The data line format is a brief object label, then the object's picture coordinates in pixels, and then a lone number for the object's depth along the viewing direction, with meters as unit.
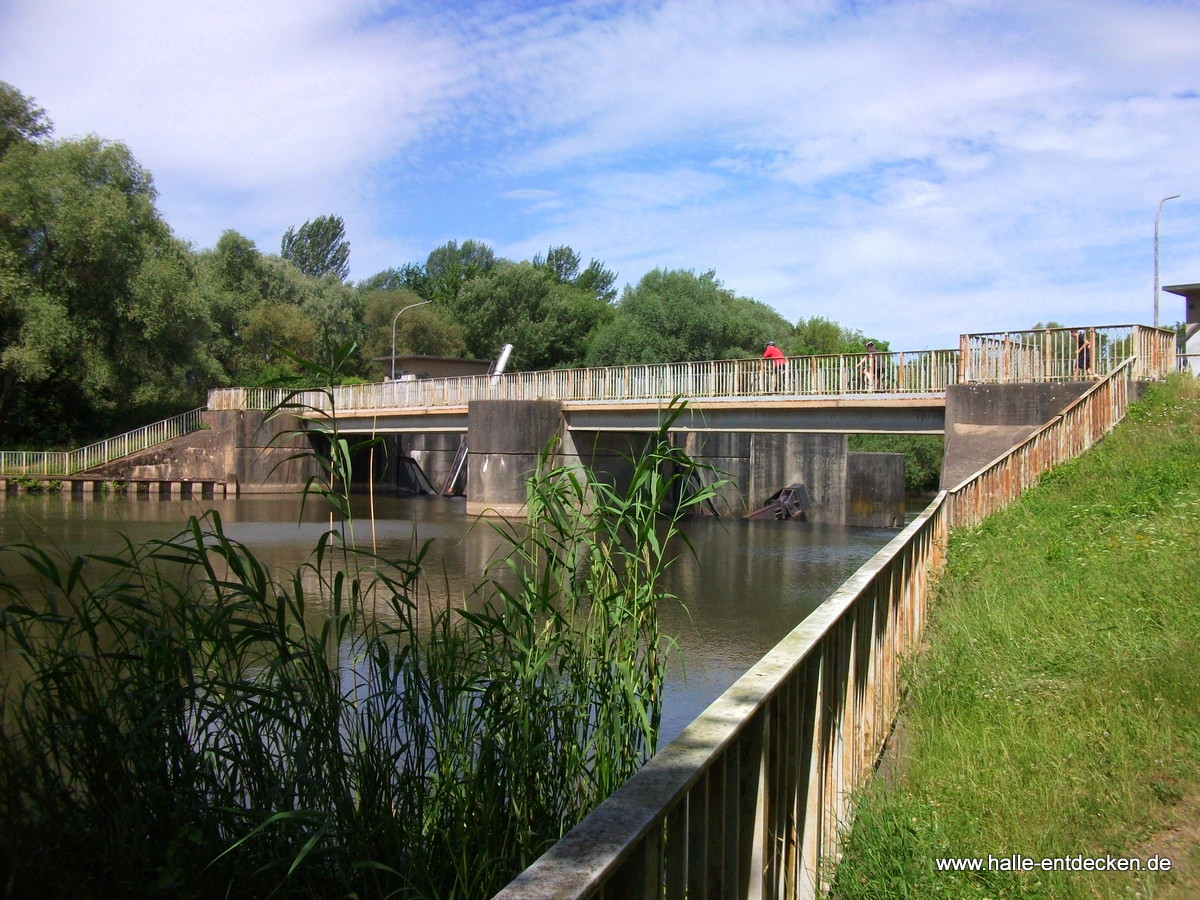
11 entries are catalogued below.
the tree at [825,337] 73.62
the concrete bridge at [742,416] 18.69
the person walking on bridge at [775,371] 24.56
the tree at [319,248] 91.62
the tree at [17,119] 35.88
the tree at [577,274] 83.00
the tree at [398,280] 87.50
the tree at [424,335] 65.50
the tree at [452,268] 76.19
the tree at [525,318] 64.19
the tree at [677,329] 50.84
